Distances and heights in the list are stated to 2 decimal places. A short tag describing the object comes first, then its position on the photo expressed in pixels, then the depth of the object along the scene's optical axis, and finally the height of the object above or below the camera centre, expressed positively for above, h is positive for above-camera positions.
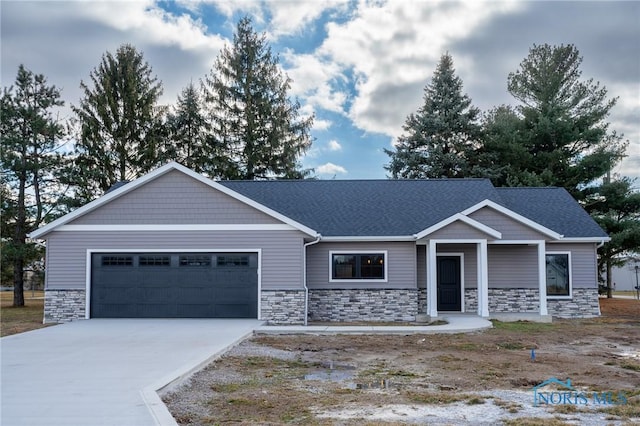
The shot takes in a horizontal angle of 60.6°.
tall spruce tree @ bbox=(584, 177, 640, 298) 24.62 +1.84
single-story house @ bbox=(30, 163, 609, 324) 16.08 -0.27
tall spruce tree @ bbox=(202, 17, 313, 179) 33.94 +8.57
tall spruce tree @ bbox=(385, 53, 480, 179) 32.25 +6.96
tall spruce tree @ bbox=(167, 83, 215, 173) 33.31 +7.18
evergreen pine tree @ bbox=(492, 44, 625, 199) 27.09 +6.25
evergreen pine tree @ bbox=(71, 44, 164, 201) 29.58 +7.22
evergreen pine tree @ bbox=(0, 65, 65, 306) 24.75 +4.10
